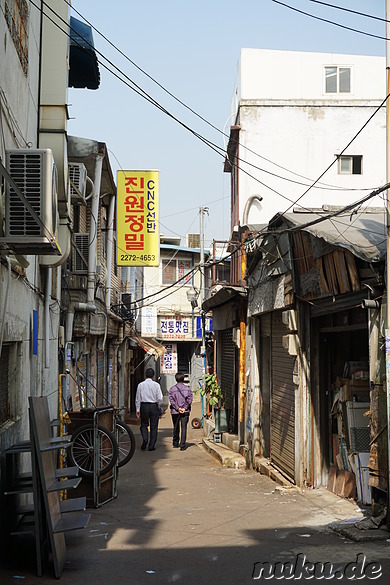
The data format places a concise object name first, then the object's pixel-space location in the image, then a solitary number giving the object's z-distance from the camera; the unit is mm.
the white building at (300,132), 20469
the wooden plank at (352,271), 7945
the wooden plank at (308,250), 9814
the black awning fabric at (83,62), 13086
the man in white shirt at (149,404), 16516
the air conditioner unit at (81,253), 14609
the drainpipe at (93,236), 14477
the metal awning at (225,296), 15281
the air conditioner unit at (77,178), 12812
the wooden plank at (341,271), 8258
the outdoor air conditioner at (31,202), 6191
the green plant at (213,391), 18697
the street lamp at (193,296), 27361
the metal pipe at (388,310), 7062
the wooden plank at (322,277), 9086
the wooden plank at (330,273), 8719
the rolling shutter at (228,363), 18609
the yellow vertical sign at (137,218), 17078
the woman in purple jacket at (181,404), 17297
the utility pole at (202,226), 28939
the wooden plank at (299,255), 10281
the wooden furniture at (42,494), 5879
